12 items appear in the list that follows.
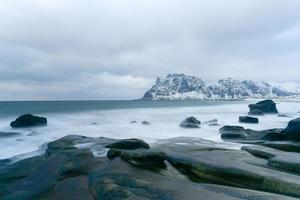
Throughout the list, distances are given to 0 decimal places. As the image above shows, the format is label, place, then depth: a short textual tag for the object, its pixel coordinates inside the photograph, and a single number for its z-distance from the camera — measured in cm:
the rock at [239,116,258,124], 3419
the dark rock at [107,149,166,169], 958
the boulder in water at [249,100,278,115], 5123
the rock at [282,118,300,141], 1550
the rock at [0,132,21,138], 2127
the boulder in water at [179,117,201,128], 2937
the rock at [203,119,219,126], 3001
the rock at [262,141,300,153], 1342
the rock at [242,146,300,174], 915
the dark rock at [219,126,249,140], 1862
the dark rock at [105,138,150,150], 1263
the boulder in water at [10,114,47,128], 2884
